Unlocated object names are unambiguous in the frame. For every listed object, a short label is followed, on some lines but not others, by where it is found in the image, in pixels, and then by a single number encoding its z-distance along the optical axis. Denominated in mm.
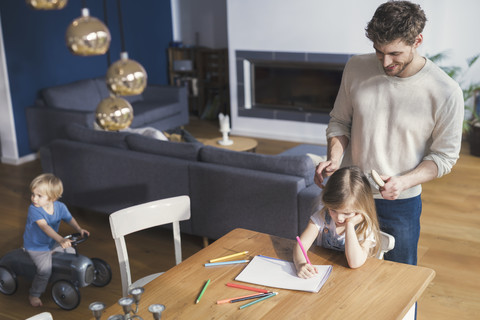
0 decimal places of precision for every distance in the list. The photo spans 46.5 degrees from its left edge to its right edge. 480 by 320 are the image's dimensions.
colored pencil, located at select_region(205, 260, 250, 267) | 2136
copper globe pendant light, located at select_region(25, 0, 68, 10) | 1771
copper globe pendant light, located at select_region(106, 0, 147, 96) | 1797
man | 1971
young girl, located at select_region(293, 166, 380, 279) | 2053
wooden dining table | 1796
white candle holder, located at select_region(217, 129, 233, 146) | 5530
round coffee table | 5426
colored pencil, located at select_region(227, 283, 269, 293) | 1930
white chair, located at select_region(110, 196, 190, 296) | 2561
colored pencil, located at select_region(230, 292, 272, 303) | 1883
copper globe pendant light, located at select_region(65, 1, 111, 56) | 1723
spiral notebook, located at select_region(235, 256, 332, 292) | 1954
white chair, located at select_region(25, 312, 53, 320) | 1737
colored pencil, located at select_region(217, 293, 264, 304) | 1872
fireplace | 6742
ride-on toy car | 3232
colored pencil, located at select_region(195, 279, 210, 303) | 1896
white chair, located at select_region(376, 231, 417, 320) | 2205
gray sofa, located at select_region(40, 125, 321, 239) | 3579
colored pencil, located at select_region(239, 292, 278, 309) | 1848
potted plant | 5930
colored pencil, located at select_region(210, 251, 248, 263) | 2164
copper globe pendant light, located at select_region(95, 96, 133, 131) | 1860
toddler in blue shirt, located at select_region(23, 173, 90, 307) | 3160
